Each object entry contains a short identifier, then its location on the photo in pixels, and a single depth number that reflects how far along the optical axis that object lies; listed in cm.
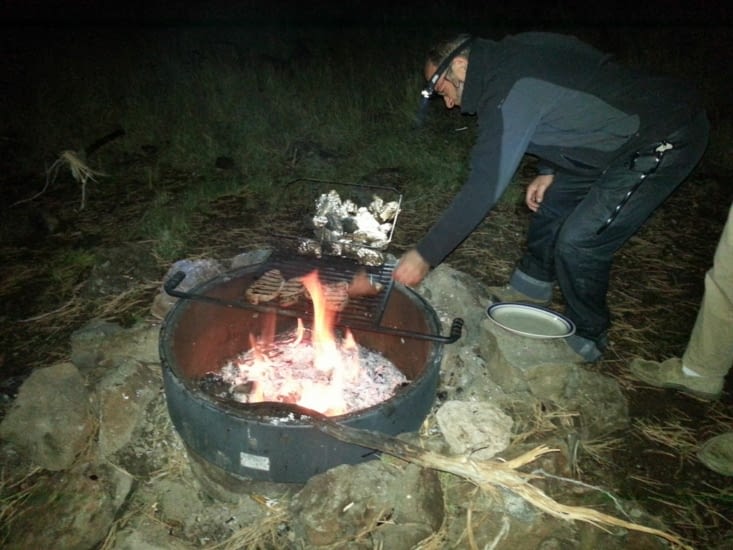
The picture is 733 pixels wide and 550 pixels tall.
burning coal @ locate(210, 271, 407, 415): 307
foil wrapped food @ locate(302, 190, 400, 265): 376
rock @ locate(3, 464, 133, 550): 255
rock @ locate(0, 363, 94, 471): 286
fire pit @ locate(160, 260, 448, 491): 237
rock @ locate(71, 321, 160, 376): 336
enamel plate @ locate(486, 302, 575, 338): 334
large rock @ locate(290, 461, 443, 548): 238
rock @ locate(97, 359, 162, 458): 292
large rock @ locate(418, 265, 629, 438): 308
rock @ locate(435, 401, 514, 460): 269
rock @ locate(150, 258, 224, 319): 373
